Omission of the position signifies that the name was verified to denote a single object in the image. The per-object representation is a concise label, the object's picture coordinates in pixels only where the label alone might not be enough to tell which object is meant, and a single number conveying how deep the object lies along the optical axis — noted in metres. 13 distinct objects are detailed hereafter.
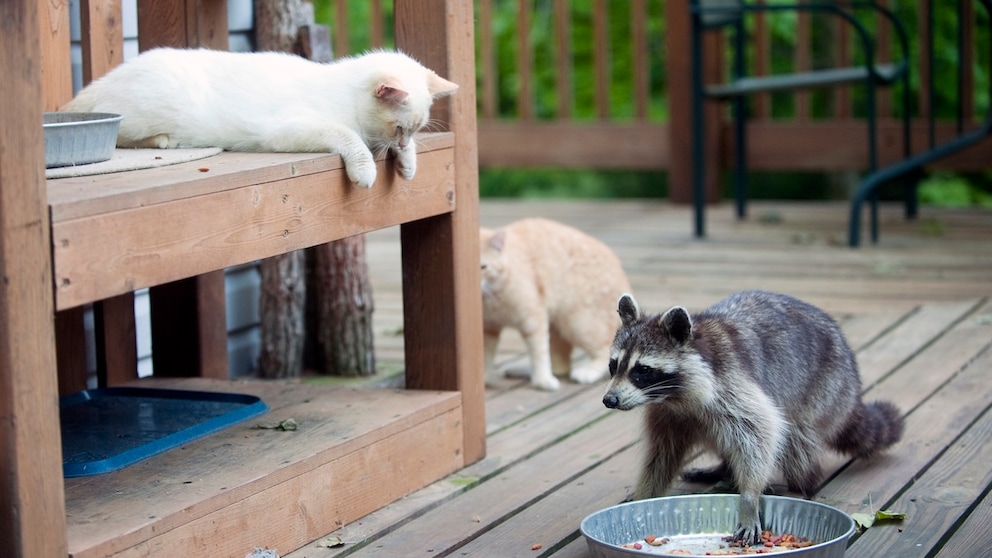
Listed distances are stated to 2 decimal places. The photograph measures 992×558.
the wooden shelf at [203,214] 2.20
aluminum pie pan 2.62
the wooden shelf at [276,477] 2.45
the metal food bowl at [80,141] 2.53
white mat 2.50
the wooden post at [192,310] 3.72
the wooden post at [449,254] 3.27
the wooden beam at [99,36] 3.44
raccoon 2.80
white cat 2.97
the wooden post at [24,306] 2.08
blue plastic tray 2.78
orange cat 4.20
